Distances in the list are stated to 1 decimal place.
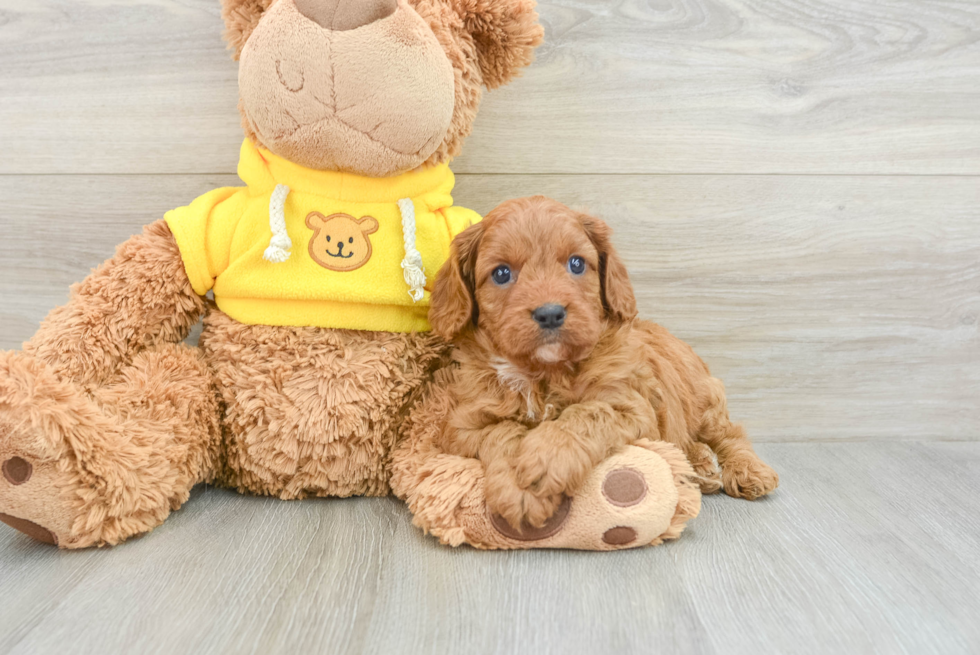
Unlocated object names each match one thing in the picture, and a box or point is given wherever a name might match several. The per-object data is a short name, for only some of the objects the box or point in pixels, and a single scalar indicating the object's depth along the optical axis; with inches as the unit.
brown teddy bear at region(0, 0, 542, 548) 21.0
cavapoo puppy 20.0
